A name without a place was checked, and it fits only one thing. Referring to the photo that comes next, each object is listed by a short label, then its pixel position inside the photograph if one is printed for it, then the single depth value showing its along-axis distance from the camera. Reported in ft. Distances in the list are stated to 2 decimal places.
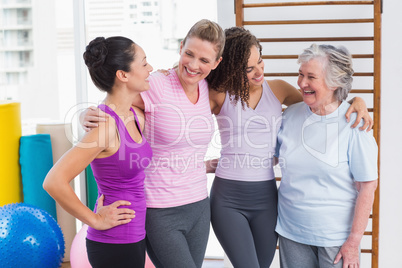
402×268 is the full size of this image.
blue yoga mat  10.50
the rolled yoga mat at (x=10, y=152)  10.03
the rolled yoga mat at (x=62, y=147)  11.00
